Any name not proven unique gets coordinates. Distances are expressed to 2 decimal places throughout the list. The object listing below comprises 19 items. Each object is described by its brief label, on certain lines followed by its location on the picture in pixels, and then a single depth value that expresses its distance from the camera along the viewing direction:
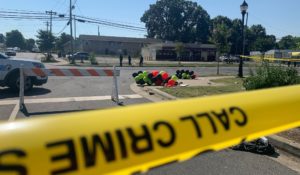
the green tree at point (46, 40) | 64.69
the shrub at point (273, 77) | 9.21
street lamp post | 22.21
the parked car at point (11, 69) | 12.56
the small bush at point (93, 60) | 47.18
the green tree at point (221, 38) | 33.06
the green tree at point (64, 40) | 92.38
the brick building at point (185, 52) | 72.94
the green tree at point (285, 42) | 134.12
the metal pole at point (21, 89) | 9.15
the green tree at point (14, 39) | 153.62
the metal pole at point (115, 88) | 10.71
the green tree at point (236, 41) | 104.62
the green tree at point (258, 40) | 115.40
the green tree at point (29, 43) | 160.50
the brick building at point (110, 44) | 95.81
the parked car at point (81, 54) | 66.94
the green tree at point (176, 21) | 113.06
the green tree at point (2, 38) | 187.38
